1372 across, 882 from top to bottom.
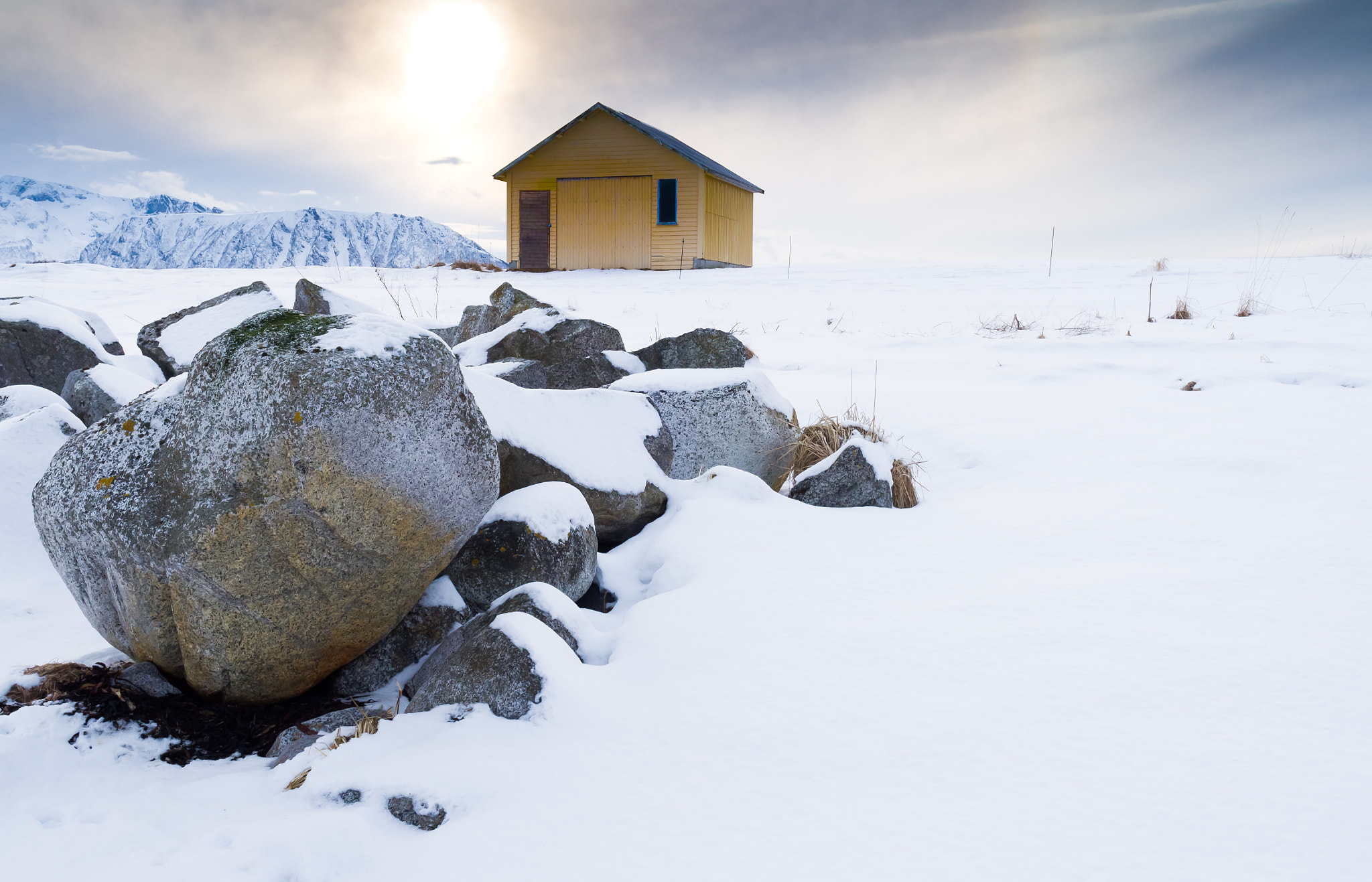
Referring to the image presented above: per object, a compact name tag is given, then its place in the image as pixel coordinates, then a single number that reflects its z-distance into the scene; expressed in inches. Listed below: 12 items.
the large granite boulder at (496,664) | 79.2
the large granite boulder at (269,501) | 86.6
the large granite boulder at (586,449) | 130.3
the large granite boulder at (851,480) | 149.0
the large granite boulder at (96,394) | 177.9
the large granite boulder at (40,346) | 211.8
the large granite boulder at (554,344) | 208.4
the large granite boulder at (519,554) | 111.0
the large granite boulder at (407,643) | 102.1
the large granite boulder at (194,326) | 223.5
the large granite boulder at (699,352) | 215.9
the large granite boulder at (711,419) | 172.2
